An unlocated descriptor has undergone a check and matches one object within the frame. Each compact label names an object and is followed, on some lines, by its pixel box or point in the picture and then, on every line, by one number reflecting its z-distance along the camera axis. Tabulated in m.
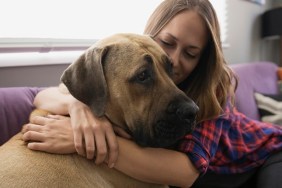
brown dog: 1.00
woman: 1.05
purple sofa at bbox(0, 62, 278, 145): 1.35
